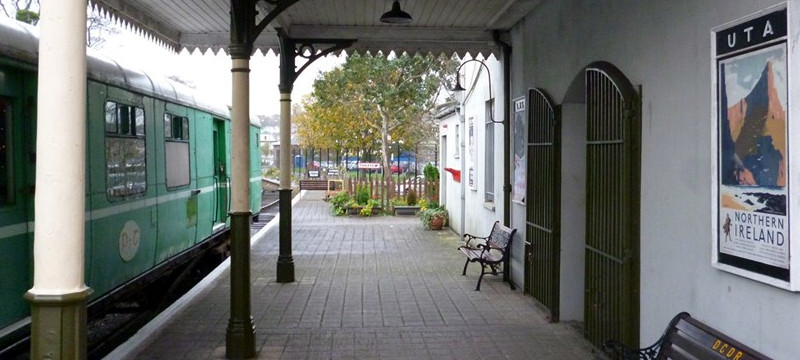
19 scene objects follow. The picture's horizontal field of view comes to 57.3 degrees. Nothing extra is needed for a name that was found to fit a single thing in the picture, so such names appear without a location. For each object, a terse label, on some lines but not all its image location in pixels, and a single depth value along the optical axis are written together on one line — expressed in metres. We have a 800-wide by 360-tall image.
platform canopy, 9.04
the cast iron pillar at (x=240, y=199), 6.26
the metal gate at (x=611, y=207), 5.39
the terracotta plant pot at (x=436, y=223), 17.84
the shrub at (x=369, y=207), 22.09
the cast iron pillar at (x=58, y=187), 2.92
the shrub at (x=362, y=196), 23.00
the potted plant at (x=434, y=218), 17.86
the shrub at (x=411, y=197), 23.19
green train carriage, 4.95
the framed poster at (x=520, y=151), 8.96
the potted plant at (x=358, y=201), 22.57
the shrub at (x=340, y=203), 22.80
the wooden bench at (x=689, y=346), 3.70
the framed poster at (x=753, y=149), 3.44
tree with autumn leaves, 27.73
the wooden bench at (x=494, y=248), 9.60
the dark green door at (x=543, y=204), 7.48
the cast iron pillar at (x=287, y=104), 10.25
